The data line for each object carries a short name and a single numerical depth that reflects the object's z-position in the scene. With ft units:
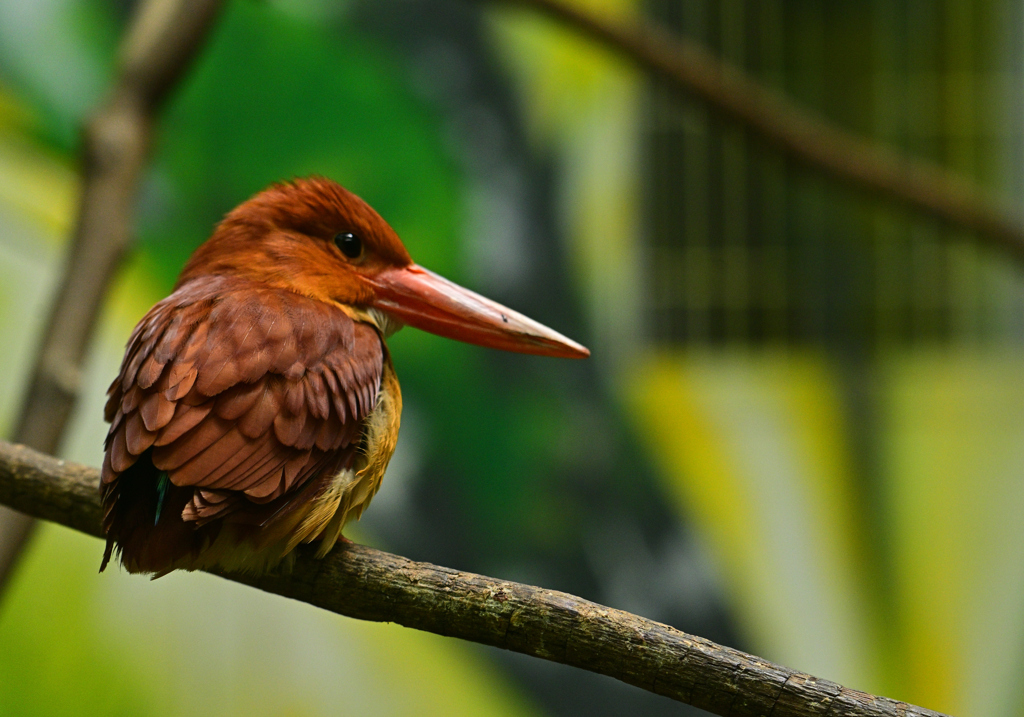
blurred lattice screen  17.51
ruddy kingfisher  13.37
